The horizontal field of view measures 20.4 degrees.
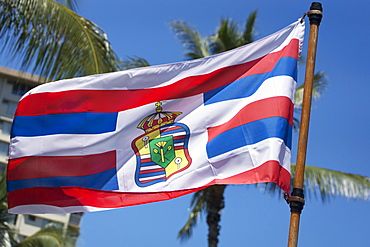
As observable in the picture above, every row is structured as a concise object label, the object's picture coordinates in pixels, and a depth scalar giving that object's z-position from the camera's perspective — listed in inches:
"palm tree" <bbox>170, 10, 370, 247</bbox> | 940.5
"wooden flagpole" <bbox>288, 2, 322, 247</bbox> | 351.3
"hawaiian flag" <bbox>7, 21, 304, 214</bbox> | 405.8
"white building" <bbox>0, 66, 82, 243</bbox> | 2847.8
